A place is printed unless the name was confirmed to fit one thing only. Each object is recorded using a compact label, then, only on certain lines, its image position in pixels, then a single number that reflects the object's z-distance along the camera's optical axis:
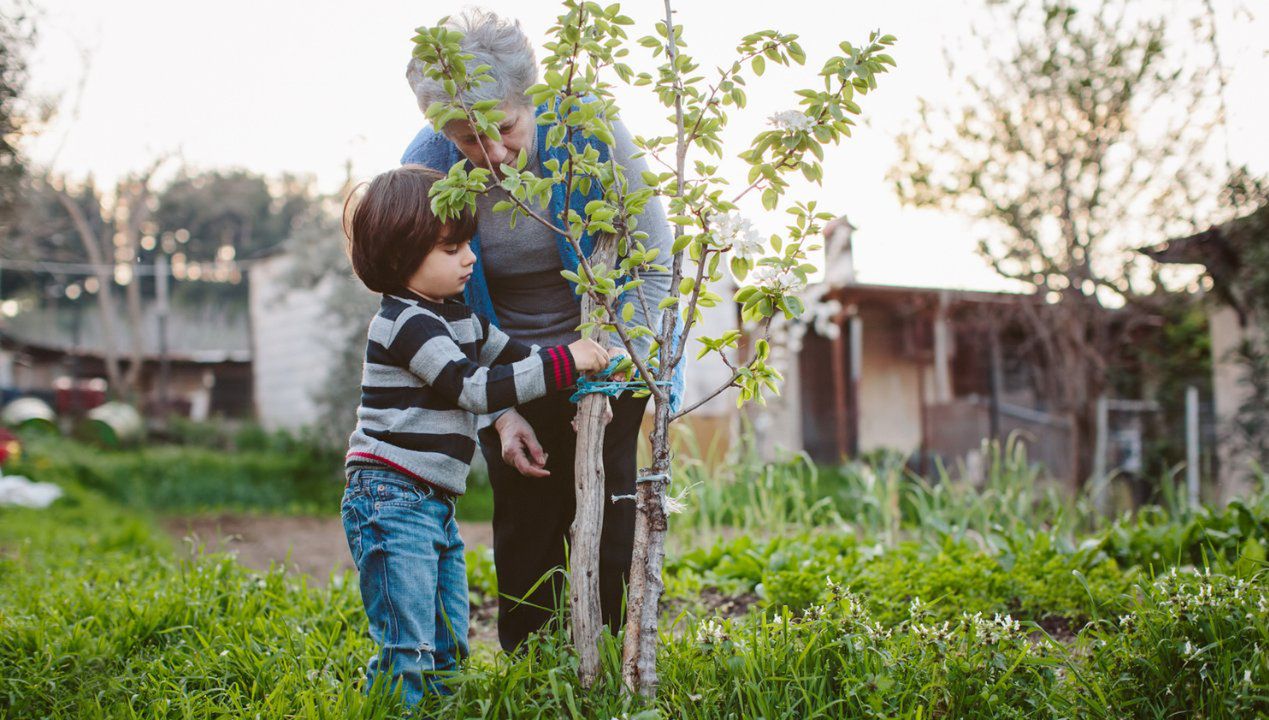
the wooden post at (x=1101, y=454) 6.59
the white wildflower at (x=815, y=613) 2.00
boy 1.90
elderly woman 2.03
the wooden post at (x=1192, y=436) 7.80
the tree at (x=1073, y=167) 6.03
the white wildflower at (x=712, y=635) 1.97
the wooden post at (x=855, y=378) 11.86
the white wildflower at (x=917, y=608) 2.04
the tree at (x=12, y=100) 5.25
